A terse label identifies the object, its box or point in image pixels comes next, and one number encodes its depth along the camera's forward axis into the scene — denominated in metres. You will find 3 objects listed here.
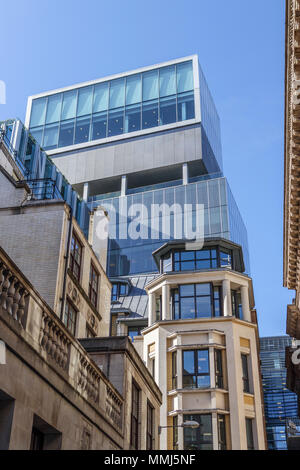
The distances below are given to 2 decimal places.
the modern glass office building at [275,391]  67.81
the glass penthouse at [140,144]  92.88
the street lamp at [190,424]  24.35
